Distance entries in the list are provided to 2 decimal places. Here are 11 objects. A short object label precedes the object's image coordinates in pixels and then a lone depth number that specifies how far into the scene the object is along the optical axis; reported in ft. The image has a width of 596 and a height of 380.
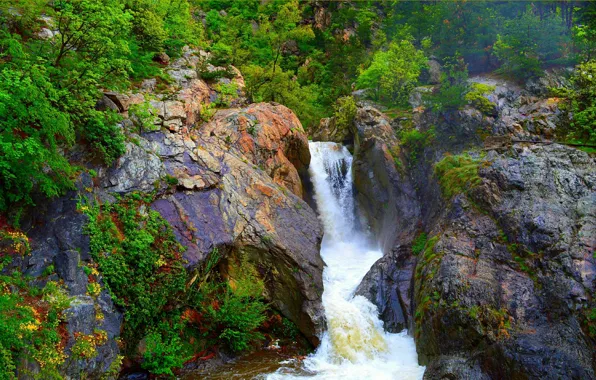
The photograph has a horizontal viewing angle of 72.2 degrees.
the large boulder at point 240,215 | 46.62
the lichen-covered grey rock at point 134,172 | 43.75
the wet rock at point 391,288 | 51.57
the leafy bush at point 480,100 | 68.85
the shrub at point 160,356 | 38.17
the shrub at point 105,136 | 42.57
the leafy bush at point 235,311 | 44.29
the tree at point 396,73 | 88.69
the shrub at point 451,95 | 69.36
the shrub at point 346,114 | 86.84
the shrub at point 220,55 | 74.74
